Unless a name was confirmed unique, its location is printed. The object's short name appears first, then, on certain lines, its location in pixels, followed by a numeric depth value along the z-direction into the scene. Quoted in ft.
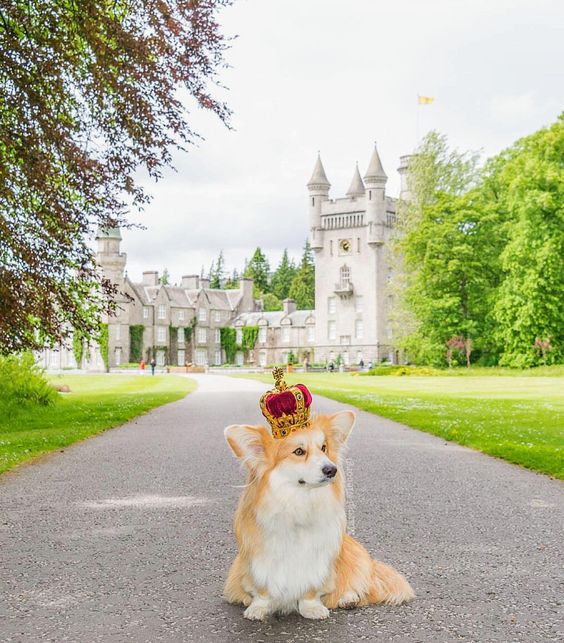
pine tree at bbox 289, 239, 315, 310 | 325.01
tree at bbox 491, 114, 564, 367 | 137.49
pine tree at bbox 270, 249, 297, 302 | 364.99
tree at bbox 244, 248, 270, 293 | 369.91
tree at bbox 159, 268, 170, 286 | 422.12
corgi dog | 11.69
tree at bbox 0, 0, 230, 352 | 35.32
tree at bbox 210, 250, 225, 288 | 405.70
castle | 233.55
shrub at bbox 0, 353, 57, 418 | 56.13
